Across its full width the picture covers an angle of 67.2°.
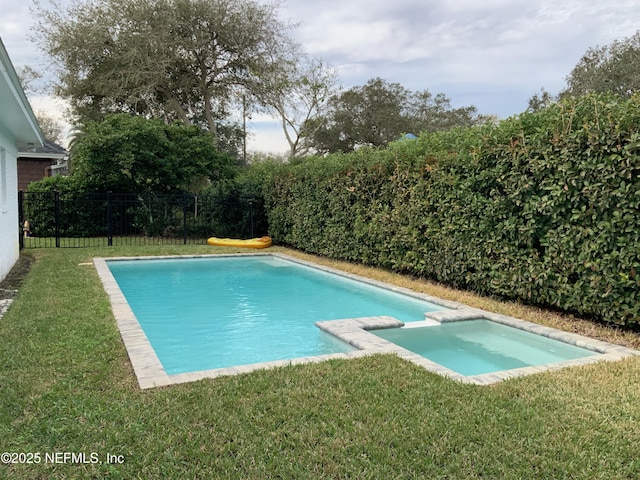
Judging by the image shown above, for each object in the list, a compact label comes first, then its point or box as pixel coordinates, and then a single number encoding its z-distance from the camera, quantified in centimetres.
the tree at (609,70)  2422
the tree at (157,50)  2241
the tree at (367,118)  3556
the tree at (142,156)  1703
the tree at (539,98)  3086
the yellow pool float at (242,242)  1664
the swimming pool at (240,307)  587
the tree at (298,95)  2669
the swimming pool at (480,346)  543
